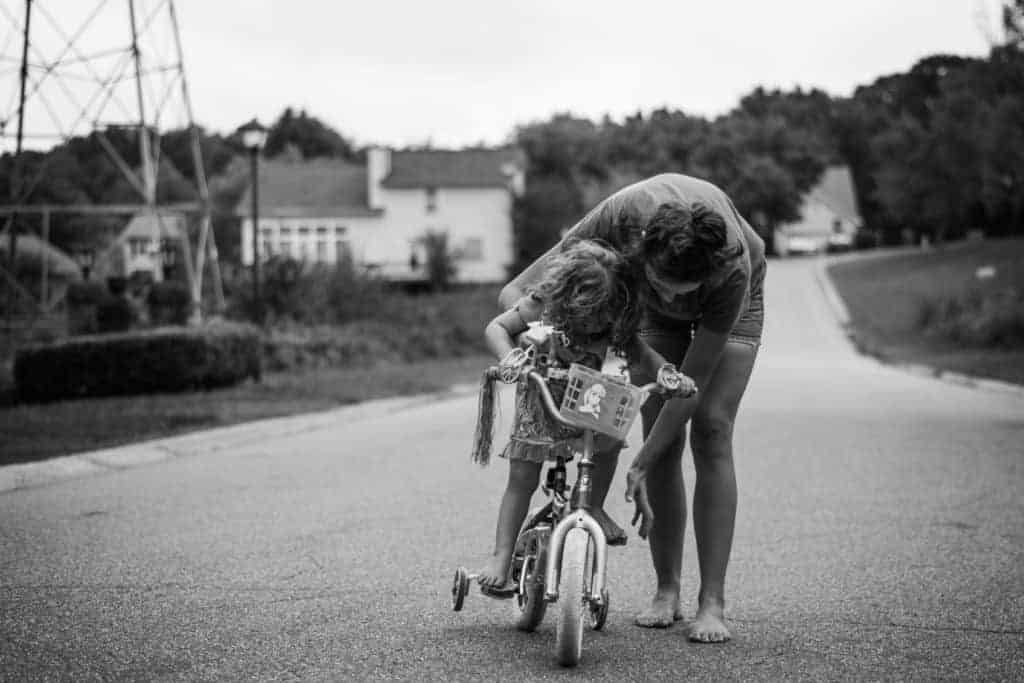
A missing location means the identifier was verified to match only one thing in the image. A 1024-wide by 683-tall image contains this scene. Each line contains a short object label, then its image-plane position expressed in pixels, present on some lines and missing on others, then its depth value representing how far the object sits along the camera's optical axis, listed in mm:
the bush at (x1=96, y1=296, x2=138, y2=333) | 23109
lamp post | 22219
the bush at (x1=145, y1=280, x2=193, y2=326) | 25500
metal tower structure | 19234
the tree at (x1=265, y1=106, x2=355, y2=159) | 113375
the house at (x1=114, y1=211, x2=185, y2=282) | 25427
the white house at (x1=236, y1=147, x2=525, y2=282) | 70875
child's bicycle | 4148
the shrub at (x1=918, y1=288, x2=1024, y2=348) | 30875
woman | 4258
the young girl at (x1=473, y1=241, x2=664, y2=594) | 4316
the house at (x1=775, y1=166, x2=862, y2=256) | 109938
